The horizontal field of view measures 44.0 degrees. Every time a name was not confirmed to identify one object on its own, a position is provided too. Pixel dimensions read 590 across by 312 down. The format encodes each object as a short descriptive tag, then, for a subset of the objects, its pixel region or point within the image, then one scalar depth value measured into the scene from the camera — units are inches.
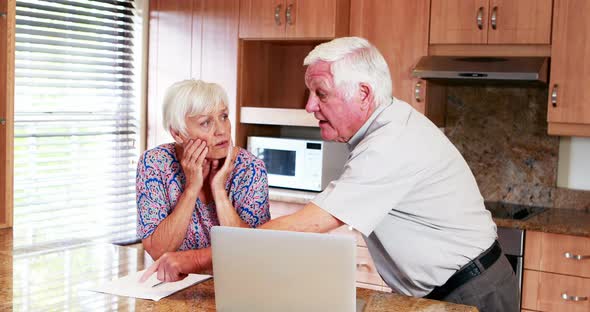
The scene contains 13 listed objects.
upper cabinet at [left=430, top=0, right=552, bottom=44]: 130.2
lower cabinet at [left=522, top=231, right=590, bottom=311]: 122.3
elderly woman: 86.5
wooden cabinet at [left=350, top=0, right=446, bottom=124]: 140.4
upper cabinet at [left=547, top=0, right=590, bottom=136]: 127.2
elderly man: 67.4
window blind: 143.5
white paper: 68.5
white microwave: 148.0
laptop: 55.5
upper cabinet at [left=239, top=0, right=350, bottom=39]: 144.2
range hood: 127.6
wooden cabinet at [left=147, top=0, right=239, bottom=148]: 155.9
